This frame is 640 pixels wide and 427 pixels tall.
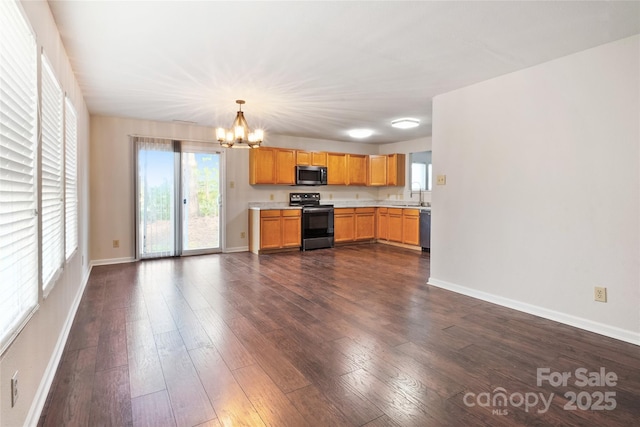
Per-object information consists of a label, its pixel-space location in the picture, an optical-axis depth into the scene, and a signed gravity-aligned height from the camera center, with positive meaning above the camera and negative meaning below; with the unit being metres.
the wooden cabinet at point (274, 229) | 6.05 -0.52
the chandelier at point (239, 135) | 4.04 +0.84
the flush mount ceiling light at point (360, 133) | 6.19 +1.33
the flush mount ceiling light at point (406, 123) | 5.28 +1.28
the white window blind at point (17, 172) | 1.30 +0.13
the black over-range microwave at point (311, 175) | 6.74 +0.55
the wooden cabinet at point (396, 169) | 7.31 +0.72
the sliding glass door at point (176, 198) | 5.42 +0.05
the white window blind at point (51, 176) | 2.08 +0.17
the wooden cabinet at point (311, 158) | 6.77 +0.90
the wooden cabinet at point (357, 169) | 7.44 +0.75
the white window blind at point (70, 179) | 2.95 +0.21
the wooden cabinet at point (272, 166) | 6.29 +0.69
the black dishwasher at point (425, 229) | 6.25 -0.51
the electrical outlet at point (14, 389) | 1.35 -0.78
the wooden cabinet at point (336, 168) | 7.17 +0.72
